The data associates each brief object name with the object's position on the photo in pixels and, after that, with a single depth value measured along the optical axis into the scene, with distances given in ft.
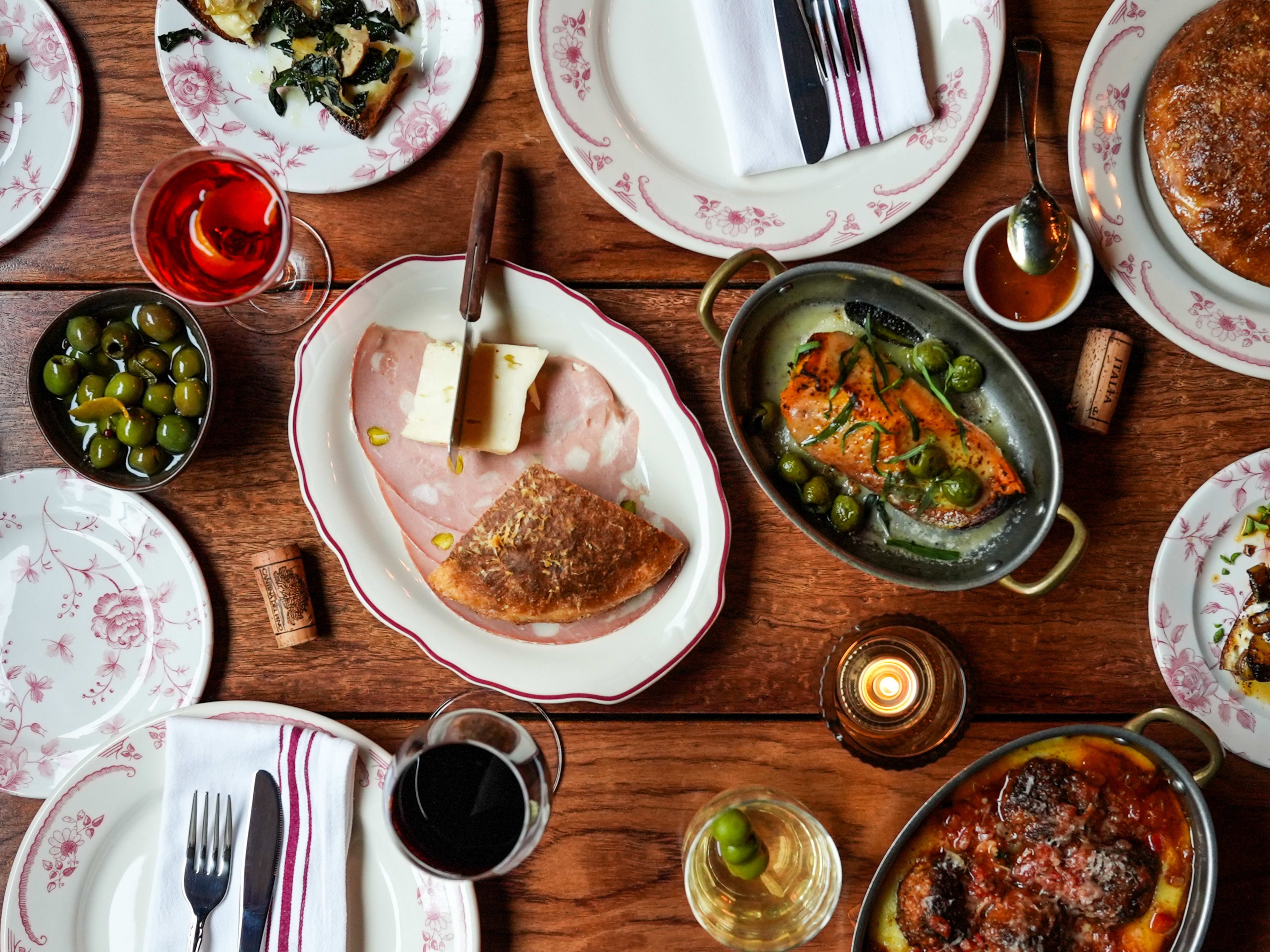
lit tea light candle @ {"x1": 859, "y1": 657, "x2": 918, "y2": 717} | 2.71
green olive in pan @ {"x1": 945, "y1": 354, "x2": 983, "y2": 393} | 2.64
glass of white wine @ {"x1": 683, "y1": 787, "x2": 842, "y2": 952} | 2.62
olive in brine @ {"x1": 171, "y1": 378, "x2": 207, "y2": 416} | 2.63
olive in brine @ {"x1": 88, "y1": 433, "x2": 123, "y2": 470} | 2.63
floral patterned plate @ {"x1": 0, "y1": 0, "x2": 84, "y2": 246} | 2.70
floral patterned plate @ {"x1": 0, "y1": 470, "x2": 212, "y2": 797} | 2.71
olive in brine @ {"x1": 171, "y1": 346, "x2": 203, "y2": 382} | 2.66
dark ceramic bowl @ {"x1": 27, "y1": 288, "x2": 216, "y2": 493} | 2.63
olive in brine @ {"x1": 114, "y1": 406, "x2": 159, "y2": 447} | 2.62
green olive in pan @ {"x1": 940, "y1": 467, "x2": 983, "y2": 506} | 2.60
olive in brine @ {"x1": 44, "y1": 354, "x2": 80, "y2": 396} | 2.63
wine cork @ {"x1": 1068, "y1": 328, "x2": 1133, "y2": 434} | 2.67
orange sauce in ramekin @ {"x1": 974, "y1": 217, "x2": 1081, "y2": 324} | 2.63
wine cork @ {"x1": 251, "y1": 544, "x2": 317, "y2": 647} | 2.68
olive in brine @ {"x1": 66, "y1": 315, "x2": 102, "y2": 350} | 2.63
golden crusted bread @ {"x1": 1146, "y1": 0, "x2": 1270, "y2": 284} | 2.58
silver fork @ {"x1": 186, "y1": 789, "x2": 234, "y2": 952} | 2.66
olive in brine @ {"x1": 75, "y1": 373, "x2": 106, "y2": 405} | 2.64
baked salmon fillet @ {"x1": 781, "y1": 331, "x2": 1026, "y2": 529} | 2.62
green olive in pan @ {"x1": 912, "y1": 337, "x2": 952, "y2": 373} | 2.64
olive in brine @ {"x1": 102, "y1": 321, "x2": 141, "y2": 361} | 2.65
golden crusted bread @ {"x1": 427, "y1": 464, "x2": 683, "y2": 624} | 2.66
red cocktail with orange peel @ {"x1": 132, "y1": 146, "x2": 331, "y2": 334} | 2.57
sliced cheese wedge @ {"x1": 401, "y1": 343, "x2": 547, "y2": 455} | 2.66
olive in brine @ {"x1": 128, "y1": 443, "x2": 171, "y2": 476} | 2.64
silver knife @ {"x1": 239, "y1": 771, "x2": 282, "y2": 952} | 2.66
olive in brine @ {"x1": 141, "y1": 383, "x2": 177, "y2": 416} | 2.64
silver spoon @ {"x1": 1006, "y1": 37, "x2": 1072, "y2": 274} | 2.61
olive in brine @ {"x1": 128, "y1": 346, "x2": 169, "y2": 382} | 2.65
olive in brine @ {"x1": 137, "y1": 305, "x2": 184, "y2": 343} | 2.65
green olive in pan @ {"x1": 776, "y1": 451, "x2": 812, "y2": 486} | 2.65
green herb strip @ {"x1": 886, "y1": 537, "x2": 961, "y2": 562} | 2.68
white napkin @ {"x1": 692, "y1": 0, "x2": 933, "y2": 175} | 2.65
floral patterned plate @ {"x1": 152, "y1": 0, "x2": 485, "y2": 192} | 2.67
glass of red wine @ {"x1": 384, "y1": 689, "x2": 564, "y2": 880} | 2.52
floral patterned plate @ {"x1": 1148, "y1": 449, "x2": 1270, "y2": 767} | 2.68
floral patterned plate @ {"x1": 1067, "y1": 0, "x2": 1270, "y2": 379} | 2.66
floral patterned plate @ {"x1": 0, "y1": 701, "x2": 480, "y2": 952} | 2.66
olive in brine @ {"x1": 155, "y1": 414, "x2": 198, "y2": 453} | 2.63
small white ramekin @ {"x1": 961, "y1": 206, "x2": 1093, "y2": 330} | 2.61
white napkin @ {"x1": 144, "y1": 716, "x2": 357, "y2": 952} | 2.65
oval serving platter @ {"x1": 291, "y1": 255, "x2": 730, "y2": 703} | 2.67
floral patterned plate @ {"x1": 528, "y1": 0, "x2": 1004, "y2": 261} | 2.66
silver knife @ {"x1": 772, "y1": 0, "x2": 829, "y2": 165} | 2.66
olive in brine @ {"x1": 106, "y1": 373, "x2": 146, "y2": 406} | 2.63
